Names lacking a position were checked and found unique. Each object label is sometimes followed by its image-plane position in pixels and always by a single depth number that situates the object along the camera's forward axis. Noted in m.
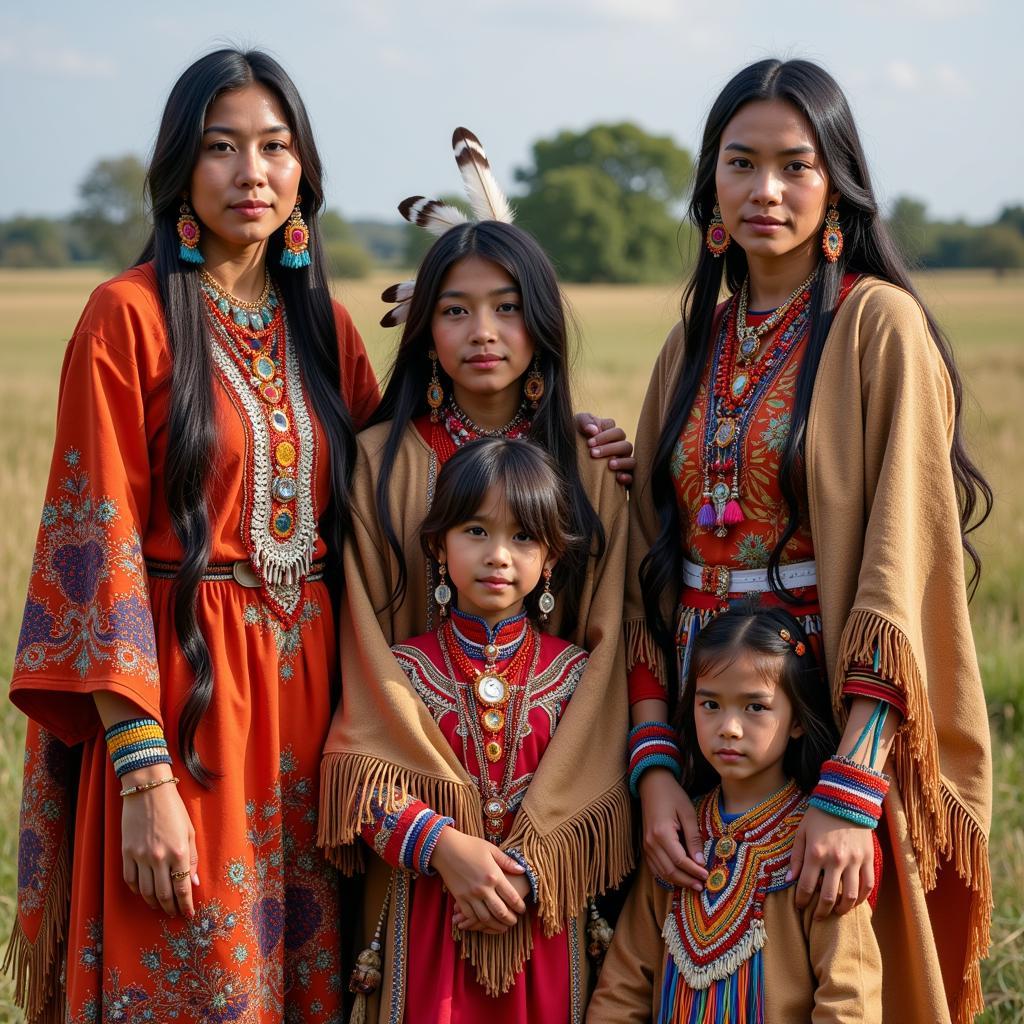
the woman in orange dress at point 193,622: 3.01
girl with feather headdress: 3.06
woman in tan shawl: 2.93
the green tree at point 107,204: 57.28
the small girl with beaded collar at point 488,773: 3.02
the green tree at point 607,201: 64.31
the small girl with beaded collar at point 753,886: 2.87
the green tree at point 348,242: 39.88
